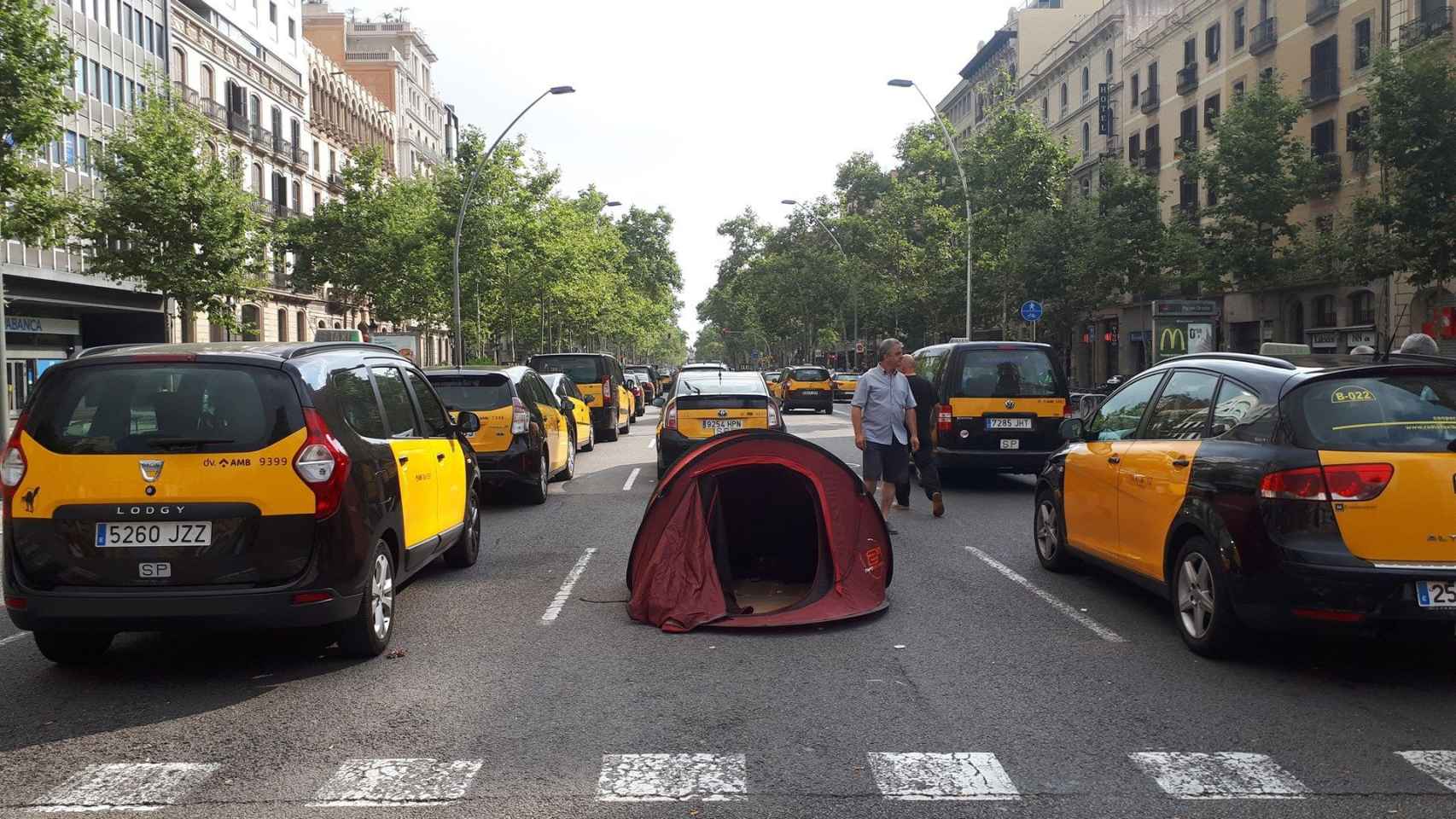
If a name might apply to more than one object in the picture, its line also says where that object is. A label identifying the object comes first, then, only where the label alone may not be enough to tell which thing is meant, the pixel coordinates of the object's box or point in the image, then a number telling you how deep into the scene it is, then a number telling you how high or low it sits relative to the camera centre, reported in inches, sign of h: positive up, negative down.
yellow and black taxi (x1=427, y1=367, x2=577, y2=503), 525.7 -11.9
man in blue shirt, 441.4 -10.4
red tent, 288.2 -36.3
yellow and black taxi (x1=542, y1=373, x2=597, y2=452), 713.6 -4.8
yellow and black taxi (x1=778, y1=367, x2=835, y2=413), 1582.2 +5.4
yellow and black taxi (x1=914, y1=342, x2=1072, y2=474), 570.6 -10.2
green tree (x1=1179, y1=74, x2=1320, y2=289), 1222.3 +201.7
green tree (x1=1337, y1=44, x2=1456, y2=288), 911.0 +170.7
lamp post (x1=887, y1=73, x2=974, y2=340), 1313.7 +305.5
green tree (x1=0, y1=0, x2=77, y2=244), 659.4 +160.4
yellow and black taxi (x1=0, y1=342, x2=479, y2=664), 225.1 -17.2
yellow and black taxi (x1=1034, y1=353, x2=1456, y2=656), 219.8 -21.4
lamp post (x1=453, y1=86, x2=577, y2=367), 1261.1 +215.6
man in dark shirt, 489.4 -24.2
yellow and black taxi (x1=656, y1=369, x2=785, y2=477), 587.2 -10.0
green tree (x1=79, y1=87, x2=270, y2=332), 1141.7 +172.9
